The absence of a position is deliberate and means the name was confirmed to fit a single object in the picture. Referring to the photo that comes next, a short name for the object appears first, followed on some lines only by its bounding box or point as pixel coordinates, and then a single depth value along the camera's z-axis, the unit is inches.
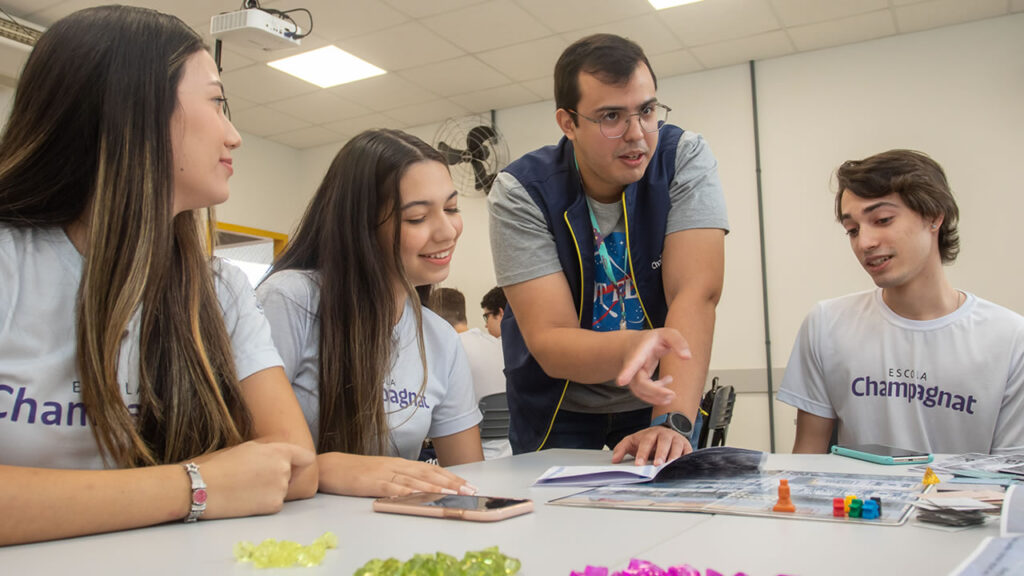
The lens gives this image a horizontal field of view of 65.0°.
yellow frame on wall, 228.5
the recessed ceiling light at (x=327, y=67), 180.1
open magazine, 42.1
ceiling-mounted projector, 128.0
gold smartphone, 32.5
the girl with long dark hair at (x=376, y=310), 55.6
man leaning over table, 63.7
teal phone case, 50.0
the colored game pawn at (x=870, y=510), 30.5
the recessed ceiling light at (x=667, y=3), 157.5
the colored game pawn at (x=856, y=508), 30.5
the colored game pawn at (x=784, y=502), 32.2
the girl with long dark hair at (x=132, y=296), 35.6
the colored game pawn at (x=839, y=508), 31.1
